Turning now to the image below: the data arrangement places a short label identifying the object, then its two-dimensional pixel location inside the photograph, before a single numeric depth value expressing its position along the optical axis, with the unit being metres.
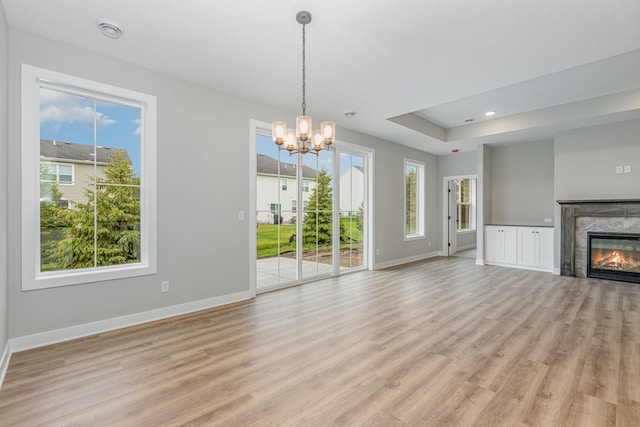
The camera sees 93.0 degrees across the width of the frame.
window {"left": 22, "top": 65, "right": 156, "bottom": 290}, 2.77
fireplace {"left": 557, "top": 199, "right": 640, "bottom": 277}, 5.06
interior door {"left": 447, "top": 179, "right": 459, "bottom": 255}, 8.41
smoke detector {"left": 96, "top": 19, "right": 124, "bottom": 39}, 2.59
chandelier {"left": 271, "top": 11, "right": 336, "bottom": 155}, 2.77
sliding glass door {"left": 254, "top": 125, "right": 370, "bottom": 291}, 4.68
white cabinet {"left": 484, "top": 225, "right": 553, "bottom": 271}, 6.12
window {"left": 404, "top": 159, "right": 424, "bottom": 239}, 7.47
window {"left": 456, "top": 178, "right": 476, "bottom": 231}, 9.36
